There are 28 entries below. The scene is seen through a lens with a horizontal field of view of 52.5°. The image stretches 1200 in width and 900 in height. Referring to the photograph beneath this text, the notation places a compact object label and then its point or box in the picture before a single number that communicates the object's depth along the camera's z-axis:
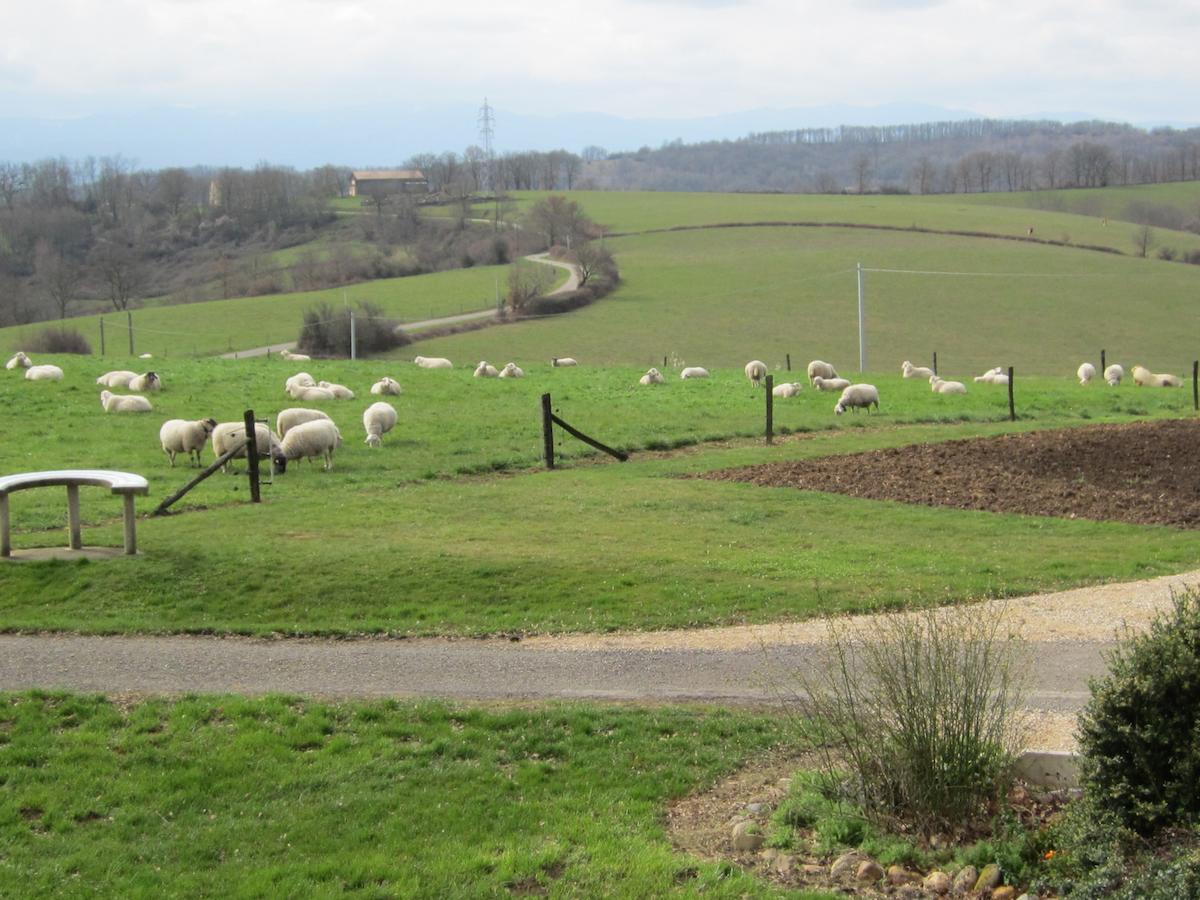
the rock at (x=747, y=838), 8.37
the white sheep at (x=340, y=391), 34.25
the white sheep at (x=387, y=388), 35.62
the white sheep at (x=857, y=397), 33.81
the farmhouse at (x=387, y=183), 151.25
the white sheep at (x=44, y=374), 35.53
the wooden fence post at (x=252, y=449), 20.86
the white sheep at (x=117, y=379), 35.03
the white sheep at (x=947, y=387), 38.81
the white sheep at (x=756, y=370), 43.04
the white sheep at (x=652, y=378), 40.12
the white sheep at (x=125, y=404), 31.16
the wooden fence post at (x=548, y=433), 24.50
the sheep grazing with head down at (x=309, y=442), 24.91
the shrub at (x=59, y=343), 57.44
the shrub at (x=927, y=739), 8.40
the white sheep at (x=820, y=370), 40.78
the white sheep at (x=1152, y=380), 44.12
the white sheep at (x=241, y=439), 24.52
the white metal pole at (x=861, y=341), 48.25
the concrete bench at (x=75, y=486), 16.25
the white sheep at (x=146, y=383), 34.41
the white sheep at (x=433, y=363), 46.38
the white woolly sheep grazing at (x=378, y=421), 27.70
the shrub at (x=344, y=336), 63.72
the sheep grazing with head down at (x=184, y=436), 25.25
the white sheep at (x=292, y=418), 27.06
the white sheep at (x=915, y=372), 45.88
